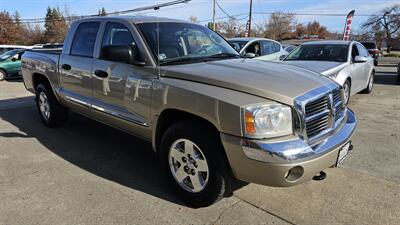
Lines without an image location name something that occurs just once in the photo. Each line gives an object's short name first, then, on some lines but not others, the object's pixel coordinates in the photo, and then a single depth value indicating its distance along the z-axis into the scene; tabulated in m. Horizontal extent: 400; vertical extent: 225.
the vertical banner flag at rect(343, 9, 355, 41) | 21.38
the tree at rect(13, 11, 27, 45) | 62.72
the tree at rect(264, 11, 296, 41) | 68.94
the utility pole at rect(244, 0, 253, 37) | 35.62
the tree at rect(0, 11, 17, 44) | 60.56
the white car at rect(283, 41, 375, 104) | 7.46
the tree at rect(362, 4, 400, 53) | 57.78
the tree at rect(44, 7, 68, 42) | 65.19
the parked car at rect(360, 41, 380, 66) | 22.62
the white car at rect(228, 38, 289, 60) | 10.55
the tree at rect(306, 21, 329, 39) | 90.84
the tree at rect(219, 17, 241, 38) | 61.15
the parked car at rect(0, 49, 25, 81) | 16.19
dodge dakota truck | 2.93
